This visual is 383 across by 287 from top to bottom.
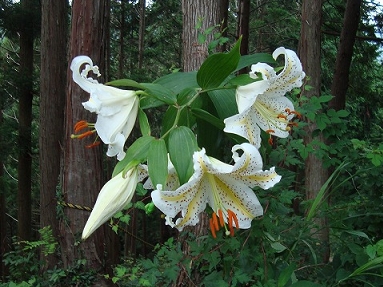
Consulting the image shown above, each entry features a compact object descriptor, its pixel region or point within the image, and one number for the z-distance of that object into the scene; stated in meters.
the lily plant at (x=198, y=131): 0.86
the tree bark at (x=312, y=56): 5.80
